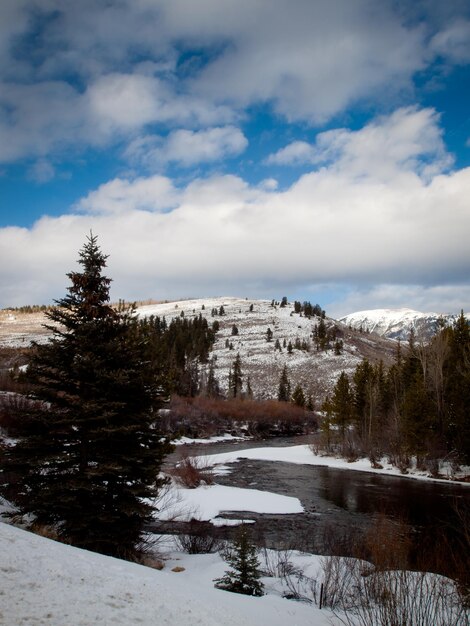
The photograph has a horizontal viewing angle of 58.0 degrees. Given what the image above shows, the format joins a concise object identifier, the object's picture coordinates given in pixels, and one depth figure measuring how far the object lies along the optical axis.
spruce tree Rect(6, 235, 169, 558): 10.93
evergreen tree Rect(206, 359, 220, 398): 92.03
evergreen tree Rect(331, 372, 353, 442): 53.41
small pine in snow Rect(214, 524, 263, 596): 9.02
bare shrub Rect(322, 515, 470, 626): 5.78
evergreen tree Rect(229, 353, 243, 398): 97.00
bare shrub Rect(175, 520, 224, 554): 13.59
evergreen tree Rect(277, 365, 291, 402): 96.94
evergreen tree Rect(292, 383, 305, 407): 90.56
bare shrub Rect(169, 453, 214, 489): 25.16
